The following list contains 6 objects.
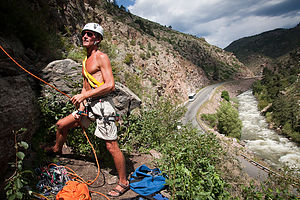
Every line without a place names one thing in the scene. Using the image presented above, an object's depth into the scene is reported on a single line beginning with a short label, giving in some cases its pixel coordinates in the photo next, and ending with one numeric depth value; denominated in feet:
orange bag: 6.87
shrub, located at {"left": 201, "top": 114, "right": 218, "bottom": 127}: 94.51
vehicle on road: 112.88
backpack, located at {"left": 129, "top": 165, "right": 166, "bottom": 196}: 8.44
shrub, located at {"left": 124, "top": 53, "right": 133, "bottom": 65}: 56.70
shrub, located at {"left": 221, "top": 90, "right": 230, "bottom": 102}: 132.26
